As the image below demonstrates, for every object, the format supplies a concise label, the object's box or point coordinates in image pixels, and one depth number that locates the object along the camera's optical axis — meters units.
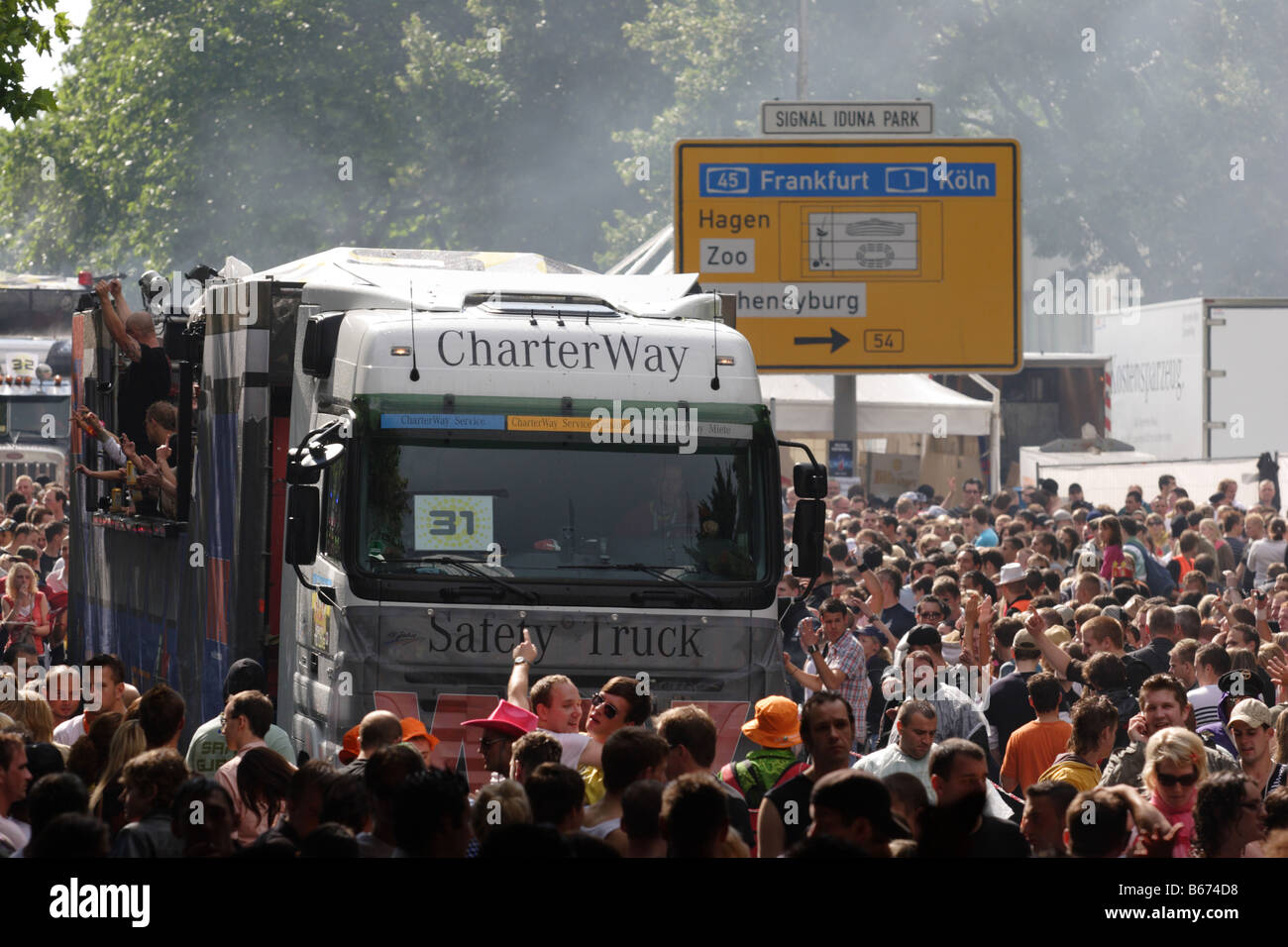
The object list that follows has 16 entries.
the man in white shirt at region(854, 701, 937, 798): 16.39
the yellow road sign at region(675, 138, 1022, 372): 41.12
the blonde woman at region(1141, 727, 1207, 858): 14.55
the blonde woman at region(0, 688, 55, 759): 17.61
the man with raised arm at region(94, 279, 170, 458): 25.73
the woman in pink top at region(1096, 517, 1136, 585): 33.72
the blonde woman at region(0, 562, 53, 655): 30.00
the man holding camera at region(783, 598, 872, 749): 22.88
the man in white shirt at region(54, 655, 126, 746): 19.17
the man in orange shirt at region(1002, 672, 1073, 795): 18.41
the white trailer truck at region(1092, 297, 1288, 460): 58.59
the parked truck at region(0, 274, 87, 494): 50.84
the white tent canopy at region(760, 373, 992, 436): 54.94
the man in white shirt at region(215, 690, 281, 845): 16.27
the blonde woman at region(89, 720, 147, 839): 14.94
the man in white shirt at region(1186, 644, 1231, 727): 19.61
